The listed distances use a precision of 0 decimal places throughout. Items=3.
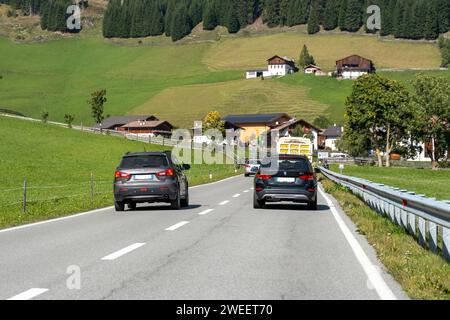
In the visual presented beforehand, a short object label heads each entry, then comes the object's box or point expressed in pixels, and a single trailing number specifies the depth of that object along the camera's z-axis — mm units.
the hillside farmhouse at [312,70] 171625
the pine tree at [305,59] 177250
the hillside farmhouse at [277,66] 178262
